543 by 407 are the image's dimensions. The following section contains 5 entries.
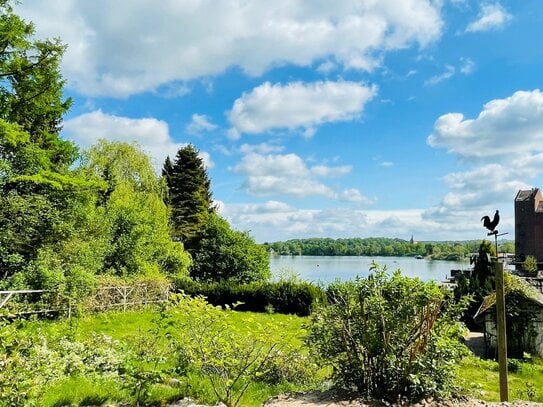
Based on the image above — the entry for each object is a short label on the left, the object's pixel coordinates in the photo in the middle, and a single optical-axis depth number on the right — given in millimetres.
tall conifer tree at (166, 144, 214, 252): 35250
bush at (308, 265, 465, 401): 4965
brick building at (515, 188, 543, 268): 48500
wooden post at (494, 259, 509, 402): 5680
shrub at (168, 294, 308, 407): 5270
